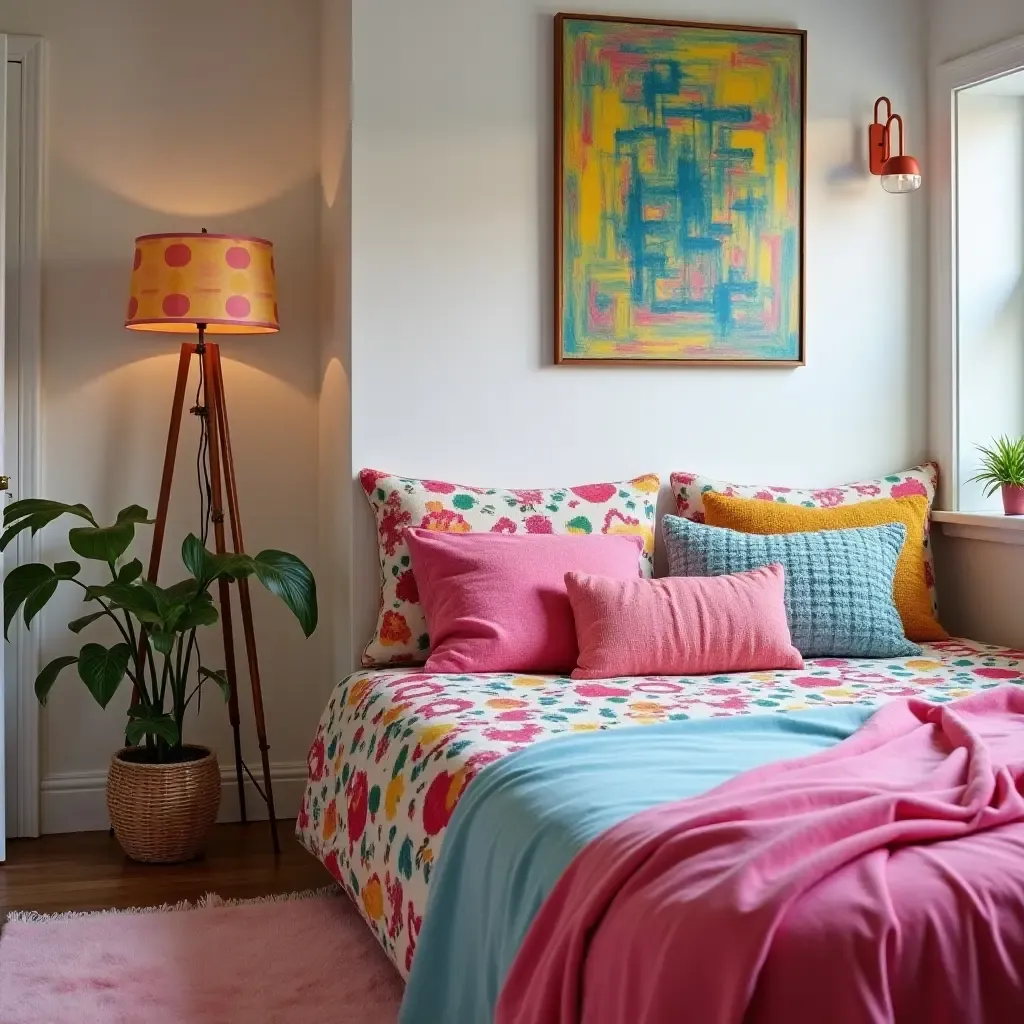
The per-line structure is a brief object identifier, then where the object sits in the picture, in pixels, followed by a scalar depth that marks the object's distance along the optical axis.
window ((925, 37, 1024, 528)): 3.56
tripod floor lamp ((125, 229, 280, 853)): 3.26
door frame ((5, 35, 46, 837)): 3.51
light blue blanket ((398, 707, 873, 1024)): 1.73
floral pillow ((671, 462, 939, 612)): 3.39
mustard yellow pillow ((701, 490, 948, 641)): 3.29
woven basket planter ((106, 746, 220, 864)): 3.22
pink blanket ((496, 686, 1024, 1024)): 1.32
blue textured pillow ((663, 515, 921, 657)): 3.10
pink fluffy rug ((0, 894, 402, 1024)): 2.39
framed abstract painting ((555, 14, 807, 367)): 3.38
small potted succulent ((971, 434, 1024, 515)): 3.41
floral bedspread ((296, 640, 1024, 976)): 2.25
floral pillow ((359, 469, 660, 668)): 3.14
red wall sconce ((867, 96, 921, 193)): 3.43
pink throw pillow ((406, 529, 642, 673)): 2.91
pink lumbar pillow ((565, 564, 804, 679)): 2.86
